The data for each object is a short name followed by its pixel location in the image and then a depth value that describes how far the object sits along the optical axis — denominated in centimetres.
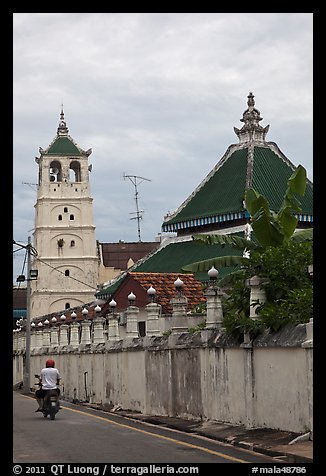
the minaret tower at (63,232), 8550
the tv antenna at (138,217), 8731
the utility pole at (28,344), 4244
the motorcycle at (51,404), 2145
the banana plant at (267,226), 2058
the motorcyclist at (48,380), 2208
